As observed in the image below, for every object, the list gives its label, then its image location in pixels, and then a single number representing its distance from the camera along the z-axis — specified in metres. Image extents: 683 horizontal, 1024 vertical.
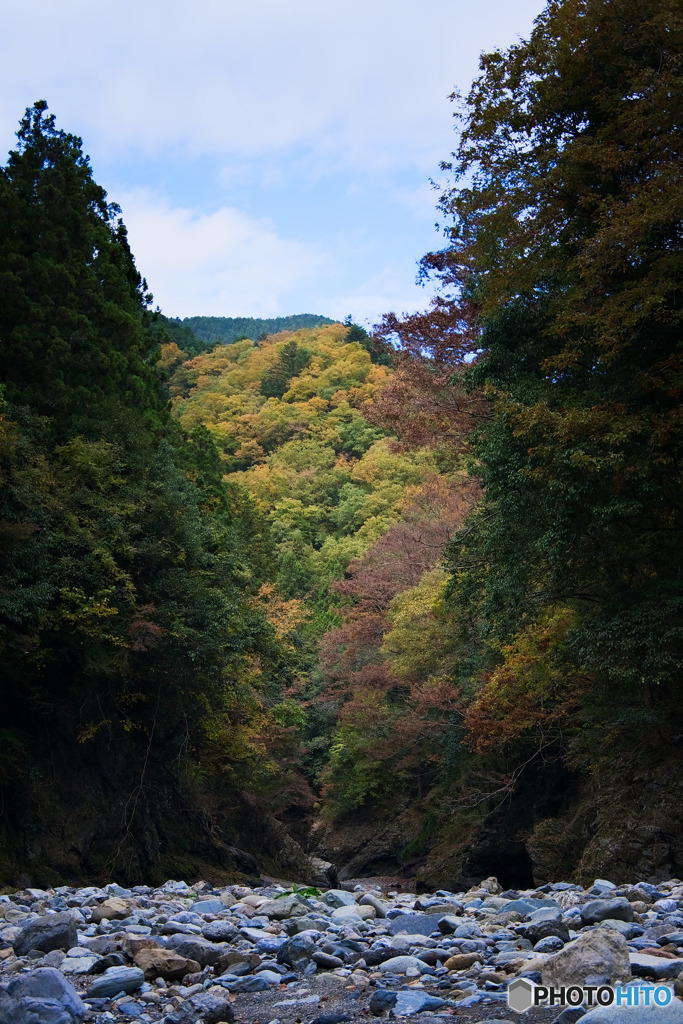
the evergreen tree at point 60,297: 17.14
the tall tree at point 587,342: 11.00
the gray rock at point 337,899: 9.09
